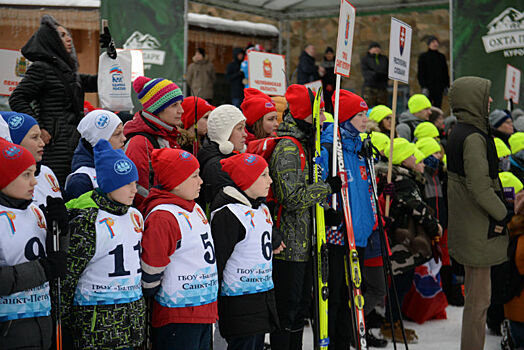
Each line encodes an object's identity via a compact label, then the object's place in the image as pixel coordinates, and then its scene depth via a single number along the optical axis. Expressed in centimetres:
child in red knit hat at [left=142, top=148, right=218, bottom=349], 338
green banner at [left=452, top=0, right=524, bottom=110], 1147
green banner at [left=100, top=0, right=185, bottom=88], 1047
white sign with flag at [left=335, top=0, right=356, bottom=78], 487
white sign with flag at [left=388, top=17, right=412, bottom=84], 561
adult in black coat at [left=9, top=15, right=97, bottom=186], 459
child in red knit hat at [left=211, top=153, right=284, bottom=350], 378
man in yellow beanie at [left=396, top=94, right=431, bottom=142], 825
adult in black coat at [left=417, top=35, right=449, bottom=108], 1307
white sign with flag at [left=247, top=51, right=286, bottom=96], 784
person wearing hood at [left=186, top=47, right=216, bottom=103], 1395
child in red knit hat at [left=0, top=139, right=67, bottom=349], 280
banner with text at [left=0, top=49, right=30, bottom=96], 596
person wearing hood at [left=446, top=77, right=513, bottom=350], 481
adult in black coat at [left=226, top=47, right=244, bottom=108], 1335
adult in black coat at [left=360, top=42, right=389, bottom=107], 1366
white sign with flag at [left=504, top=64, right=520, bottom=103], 1006
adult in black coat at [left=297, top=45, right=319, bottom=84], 1349
